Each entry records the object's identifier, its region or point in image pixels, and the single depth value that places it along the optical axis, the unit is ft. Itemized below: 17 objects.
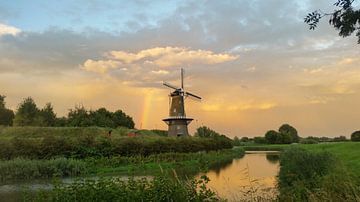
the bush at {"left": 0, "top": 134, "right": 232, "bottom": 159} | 117.08
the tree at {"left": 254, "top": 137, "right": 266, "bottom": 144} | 380.31
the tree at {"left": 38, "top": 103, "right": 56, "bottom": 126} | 211.45
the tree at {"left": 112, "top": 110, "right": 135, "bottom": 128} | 254.06
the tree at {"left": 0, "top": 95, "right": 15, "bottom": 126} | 245.39
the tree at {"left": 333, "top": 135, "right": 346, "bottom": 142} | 332.33
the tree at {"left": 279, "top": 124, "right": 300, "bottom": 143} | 372.03
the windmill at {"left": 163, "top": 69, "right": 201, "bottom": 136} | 218.18
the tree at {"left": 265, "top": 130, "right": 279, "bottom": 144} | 361.94
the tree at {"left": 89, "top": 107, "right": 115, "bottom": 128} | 224.33
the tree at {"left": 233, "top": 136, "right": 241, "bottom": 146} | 360.28
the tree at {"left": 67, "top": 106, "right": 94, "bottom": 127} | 213.87
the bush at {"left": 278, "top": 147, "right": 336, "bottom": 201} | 61.98
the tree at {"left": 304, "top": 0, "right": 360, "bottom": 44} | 25.48
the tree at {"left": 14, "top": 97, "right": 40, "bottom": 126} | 203.62
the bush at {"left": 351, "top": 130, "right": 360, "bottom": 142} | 233.55
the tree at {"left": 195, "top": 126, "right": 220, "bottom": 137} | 267.43
